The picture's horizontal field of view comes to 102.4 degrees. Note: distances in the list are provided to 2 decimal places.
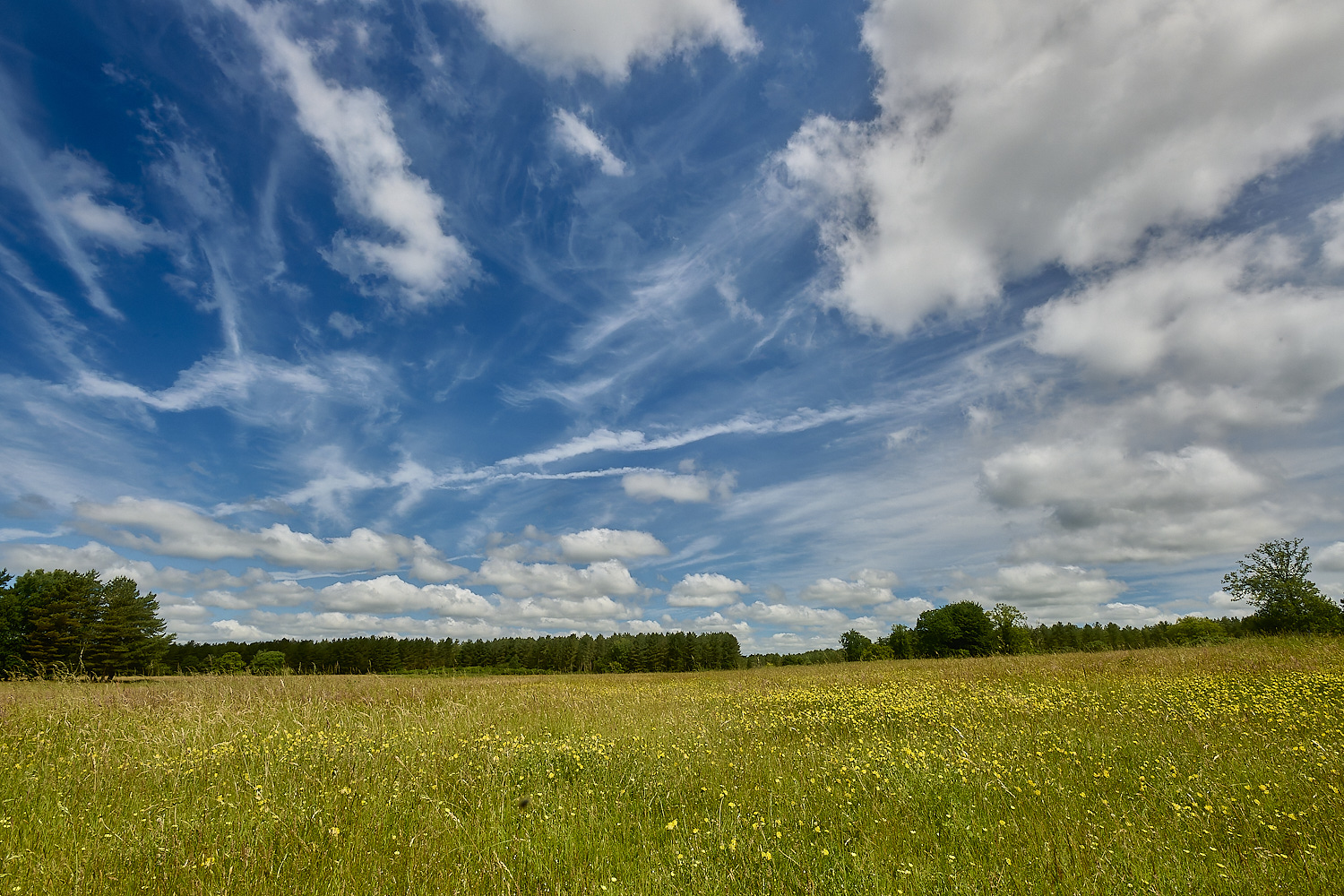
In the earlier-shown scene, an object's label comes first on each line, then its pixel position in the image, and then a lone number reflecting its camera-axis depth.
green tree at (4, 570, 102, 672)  50.97
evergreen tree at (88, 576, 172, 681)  52.16
